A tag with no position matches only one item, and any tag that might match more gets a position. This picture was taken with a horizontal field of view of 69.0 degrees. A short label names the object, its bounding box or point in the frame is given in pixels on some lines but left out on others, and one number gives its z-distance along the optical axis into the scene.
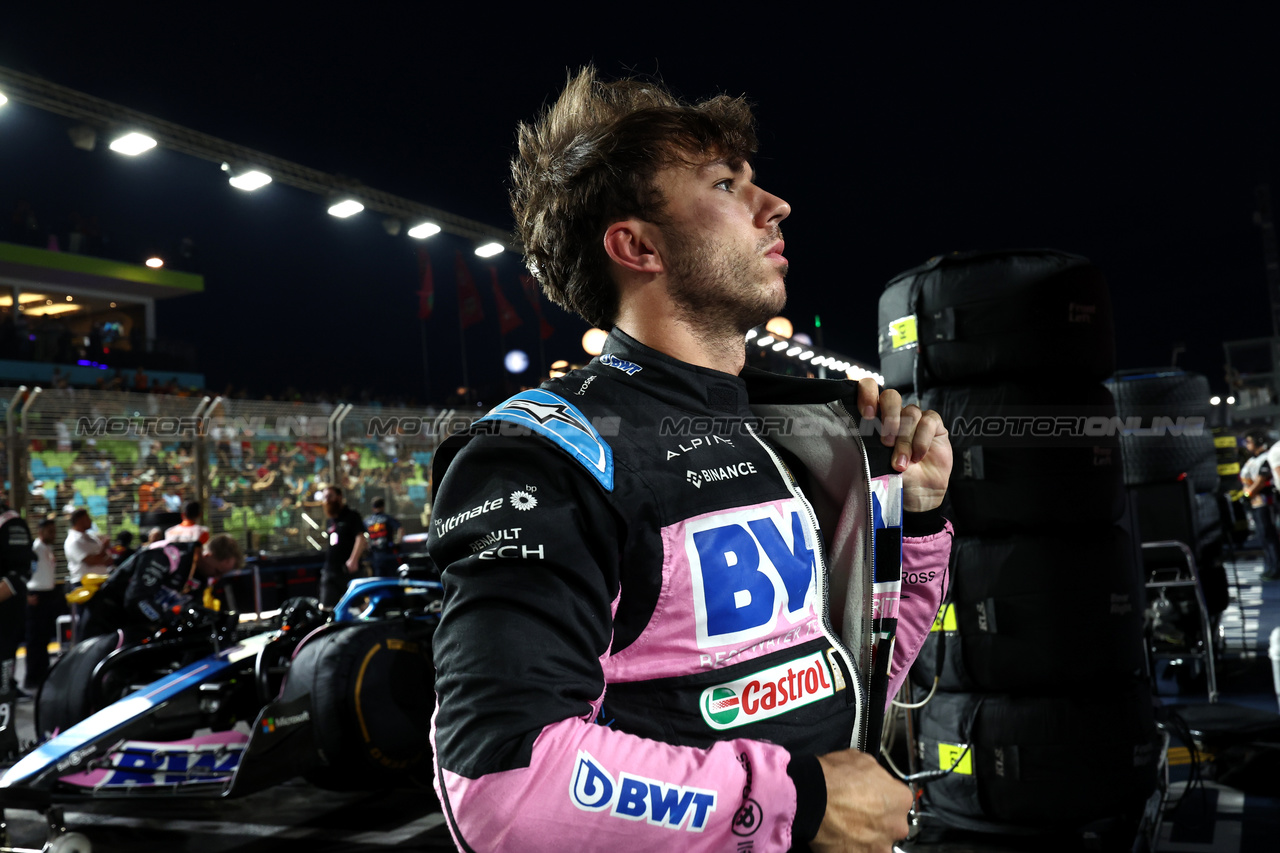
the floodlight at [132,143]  12.86
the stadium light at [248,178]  14.13
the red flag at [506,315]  25.91
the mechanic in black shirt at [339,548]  10.11
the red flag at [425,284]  24.48
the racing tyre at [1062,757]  3.85
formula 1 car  4.68
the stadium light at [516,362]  31.73
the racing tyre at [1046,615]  3.91
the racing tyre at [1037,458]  3.92
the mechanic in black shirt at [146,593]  6.75
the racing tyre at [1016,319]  3.92
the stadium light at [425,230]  18.20
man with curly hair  1.06
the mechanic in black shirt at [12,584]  6.92
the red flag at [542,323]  25.06
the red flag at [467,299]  24.56
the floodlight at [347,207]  16.34
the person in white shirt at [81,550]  9.38
